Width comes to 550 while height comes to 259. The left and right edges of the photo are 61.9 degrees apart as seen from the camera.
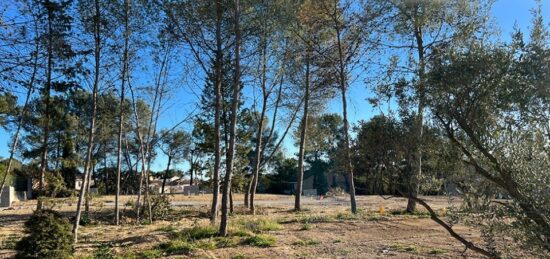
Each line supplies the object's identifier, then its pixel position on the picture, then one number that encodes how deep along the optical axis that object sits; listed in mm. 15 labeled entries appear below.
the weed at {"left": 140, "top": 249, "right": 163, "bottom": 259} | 9141
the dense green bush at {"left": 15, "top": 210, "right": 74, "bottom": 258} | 7645
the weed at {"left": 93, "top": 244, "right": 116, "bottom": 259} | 9055
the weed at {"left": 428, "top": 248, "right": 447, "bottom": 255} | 8638
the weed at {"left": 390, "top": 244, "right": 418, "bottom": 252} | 9086
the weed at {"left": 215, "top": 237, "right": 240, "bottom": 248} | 10195
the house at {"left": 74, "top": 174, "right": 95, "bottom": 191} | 45922
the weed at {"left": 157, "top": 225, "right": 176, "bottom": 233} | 12895
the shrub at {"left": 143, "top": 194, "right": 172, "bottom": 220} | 19094
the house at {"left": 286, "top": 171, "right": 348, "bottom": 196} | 52481
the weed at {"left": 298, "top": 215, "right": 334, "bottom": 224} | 14827
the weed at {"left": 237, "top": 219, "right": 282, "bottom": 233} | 12539
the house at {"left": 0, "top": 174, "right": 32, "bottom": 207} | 31062
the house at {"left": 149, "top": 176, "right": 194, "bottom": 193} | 55150
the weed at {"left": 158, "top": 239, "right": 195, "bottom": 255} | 9578
